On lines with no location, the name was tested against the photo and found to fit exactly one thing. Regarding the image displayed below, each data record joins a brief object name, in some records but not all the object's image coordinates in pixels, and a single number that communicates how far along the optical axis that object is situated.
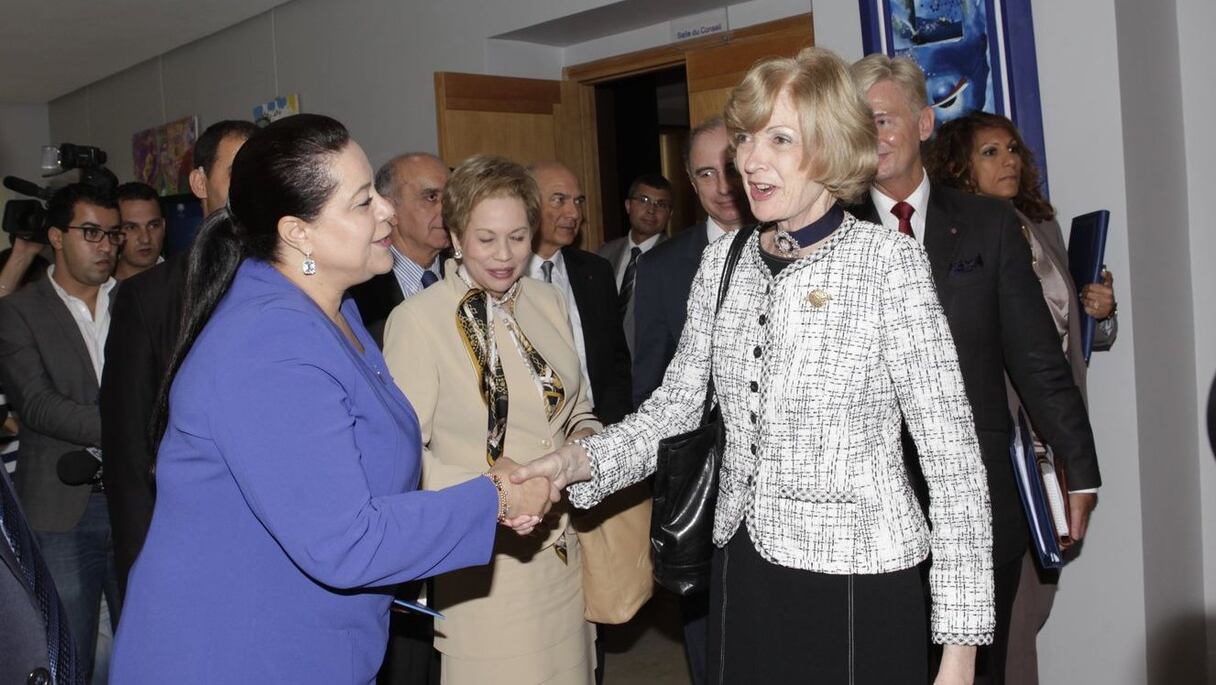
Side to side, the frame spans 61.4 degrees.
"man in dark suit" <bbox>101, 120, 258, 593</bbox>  2.38
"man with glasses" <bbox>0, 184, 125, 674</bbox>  3.32
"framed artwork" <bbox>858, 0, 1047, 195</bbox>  3.44
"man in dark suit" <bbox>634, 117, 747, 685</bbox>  3.28
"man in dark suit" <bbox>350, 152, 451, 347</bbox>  3.62
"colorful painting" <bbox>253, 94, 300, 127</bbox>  7.68
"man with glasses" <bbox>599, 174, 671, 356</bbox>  6.13
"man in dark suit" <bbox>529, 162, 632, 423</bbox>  3.67
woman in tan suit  2.61
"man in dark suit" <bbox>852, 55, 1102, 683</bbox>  2.60
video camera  3.96
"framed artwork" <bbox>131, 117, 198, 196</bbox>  8.97
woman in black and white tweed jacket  1.79
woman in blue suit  1.59
